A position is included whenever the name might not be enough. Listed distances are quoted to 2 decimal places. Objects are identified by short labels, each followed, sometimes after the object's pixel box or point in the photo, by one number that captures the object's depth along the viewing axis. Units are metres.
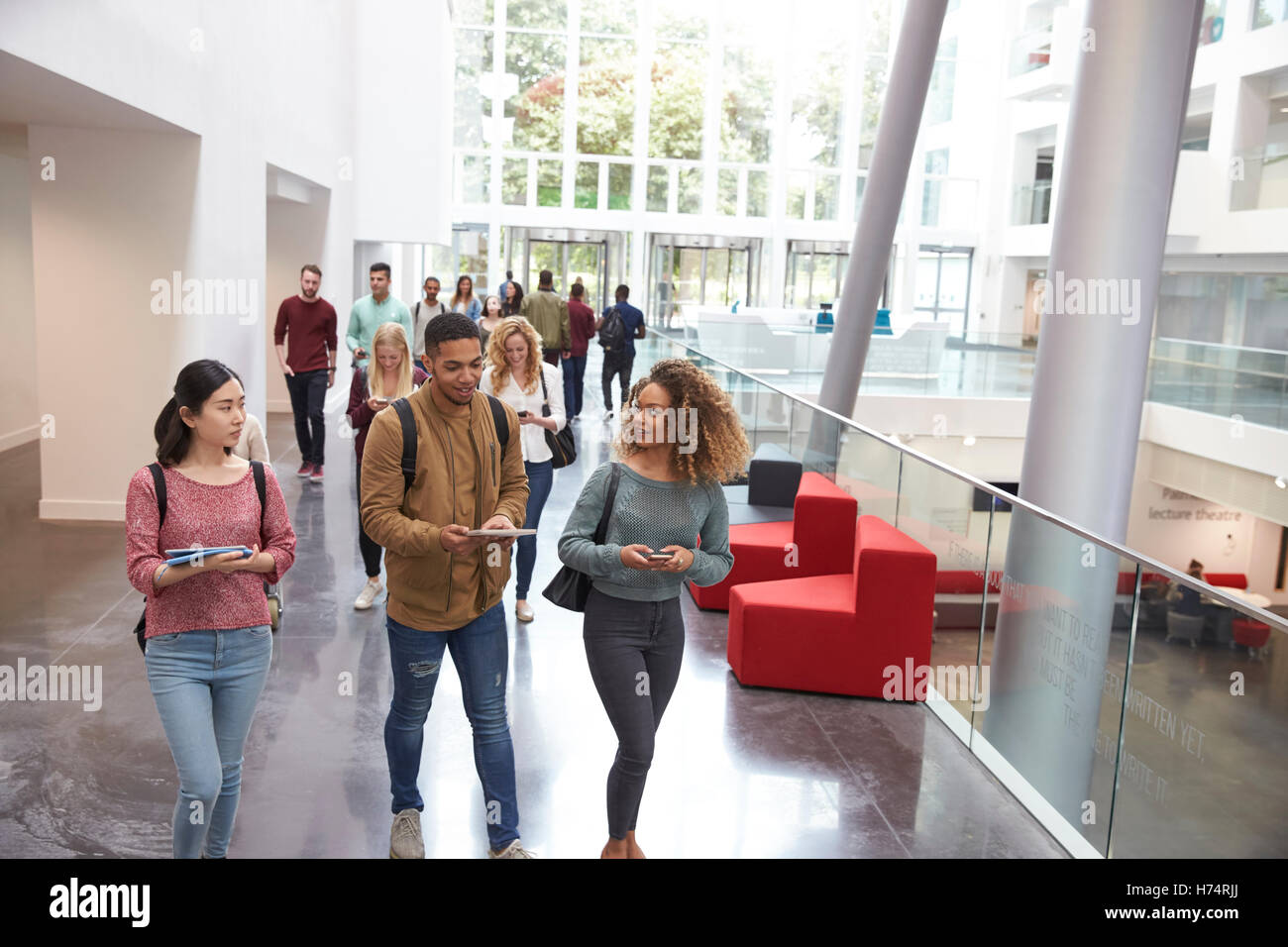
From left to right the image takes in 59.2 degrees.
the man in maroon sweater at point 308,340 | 10.62
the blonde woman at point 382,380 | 6.79
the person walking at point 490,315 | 13.26
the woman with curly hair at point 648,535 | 3.74
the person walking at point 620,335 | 15.62
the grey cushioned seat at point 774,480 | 8.96
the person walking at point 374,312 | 10.34
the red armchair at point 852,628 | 5.99
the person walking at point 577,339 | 15.33
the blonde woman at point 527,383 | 6.37
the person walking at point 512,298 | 15.95
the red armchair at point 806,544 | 7.42
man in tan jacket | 3.67
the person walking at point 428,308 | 13.21
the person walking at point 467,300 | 13.83
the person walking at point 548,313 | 14.31
